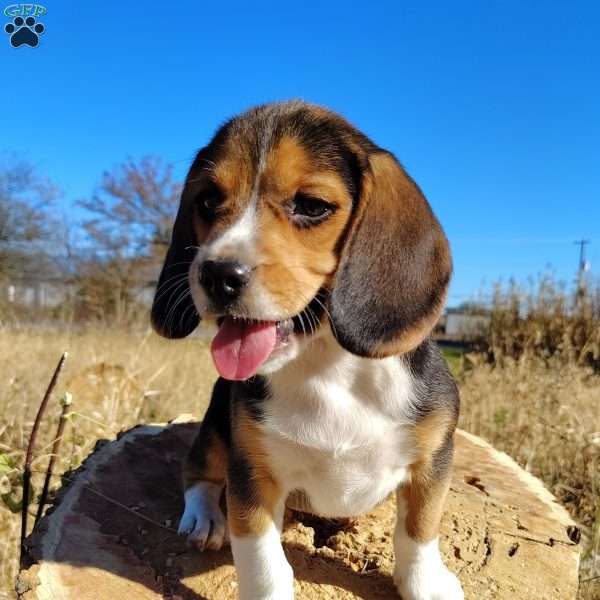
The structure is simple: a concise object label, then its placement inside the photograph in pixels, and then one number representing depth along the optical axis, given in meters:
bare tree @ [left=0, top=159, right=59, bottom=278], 14.87
